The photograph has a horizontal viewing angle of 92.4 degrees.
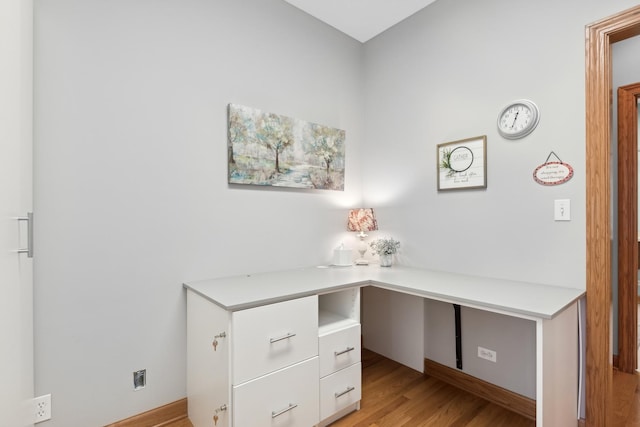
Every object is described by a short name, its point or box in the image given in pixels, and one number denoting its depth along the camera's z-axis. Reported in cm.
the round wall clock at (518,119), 172
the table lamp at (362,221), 243
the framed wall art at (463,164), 194
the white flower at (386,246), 230
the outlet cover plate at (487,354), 191
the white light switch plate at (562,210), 160
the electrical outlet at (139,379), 161
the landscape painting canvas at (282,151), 196
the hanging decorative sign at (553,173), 161
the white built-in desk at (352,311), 128
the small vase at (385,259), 230
